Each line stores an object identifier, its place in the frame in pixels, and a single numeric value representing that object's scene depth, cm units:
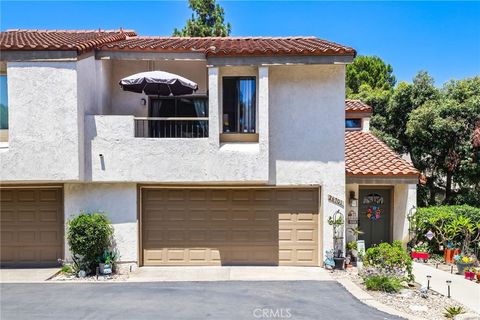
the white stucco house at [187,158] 992
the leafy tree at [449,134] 1558
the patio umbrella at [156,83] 1043
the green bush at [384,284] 868
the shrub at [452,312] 722
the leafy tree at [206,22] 2652
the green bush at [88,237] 1012
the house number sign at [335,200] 1111
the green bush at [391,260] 922
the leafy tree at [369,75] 3669
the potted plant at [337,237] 1089
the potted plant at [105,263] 1036
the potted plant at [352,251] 1138
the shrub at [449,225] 1167
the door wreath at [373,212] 1287
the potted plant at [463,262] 1043
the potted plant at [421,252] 1184
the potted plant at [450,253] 1169
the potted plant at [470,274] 1004
